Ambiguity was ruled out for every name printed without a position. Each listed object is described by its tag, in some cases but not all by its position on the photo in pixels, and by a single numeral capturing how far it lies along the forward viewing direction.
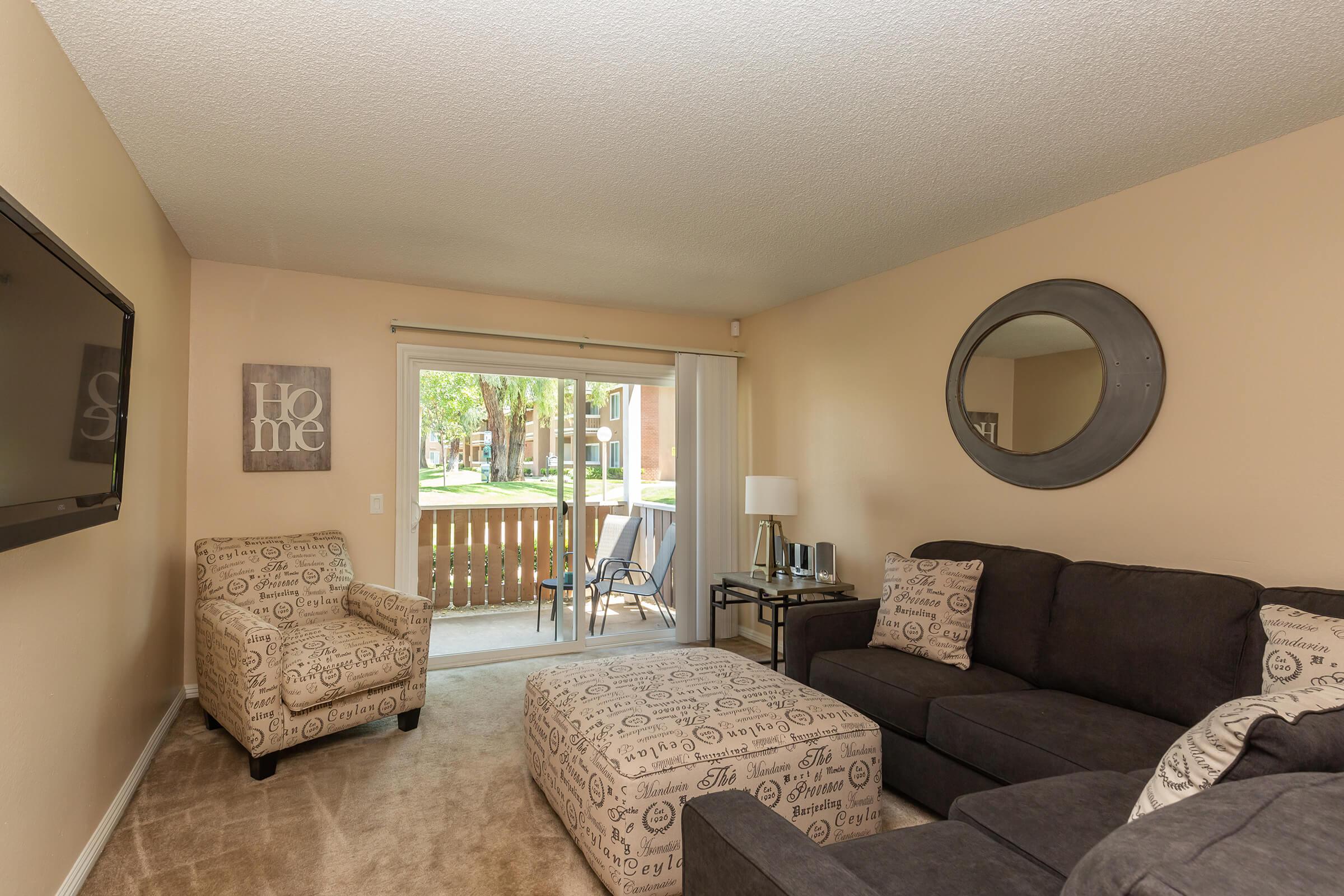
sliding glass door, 4.66
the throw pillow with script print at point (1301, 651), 1.90
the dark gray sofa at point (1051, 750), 0.78
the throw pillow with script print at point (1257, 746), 1.13
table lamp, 4.43
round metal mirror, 2.93
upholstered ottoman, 2.08
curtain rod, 4.54
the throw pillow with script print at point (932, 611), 3.02
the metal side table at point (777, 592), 4.09
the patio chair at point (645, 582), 5.25
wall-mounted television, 1.40
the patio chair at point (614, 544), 5.20
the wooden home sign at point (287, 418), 4.11
